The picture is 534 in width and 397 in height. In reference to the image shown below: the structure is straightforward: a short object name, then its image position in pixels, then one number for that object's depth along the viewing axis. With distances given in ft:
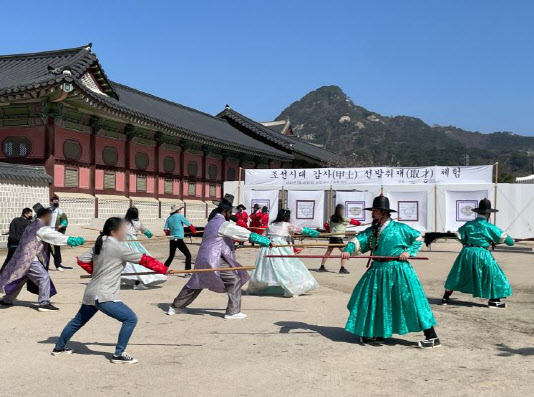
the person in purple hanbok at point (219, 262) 24.21
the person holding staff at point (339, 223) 43.01
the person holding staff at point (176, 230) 37.83
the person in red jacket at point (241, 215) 55.09
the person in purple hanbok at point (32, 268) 25.16
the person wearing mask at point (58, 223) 41.11
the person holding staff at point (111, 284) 17.17
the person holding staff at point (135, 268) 32.07
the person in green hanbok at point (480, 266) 27.07
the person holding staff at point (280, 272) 29.84
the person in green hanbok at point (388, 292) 19.26
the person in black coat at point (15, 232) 30.04
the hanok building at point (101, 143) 58.85
